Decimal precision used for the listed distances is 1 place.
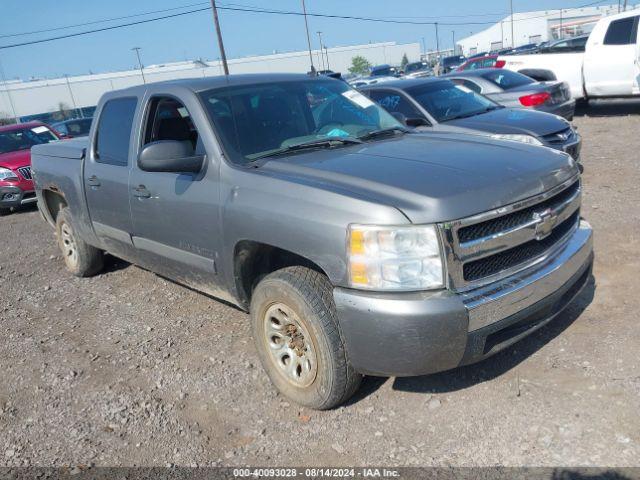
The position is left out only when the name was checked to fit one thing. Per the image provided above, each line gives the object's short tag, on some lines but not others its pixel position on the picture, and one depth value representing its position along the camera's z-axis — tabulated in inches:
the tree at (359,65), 3078.2
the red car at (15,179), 396.5
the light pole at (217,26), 1202.4
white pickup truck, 436.5
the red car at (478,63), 768.7
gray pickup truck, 100.9
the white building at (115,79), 2378.2
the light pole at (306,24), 1727.4
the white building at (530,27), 2992.1
